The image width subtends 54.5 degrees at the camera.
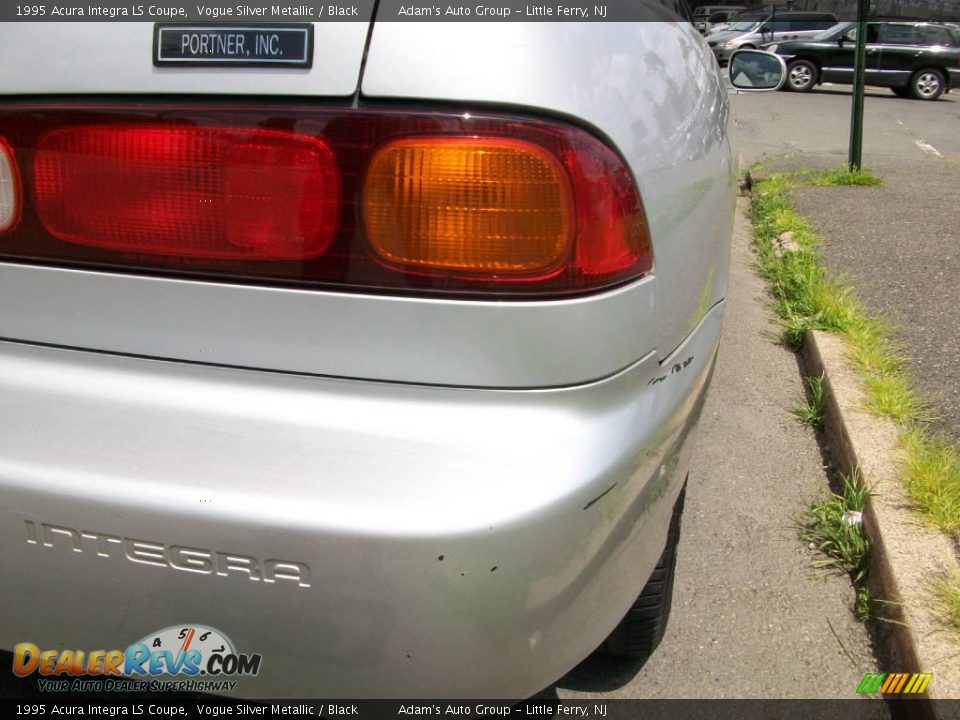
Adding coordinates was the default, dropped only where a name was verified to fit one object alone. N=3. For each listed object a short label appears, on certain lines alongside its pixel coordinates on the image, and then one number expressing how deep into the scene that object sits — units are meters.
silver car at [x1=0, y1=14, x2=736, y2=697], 1.24
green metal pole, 7.57
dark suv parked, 19.08
